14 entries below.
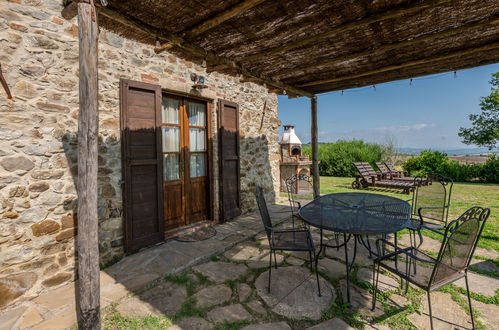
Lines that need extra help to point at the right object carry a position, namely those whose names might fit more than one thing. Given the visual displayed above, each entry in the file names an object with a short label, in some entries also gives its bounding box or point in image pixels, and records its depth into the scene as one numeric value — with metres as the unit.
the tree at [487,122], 11.12
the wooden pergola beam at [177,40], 2.08
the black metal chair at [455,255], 1.56
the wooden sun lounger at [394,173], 8.24
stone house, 2.12
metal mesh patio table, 2.02
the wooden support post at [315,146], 5.07
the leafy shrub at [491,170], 9.39
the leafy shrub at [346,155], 11.91
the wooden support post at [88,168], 1.68
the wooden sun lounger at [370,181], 7.44
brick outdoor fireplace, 7.97
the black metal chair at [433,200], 3.00
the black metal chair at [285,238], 2.23
